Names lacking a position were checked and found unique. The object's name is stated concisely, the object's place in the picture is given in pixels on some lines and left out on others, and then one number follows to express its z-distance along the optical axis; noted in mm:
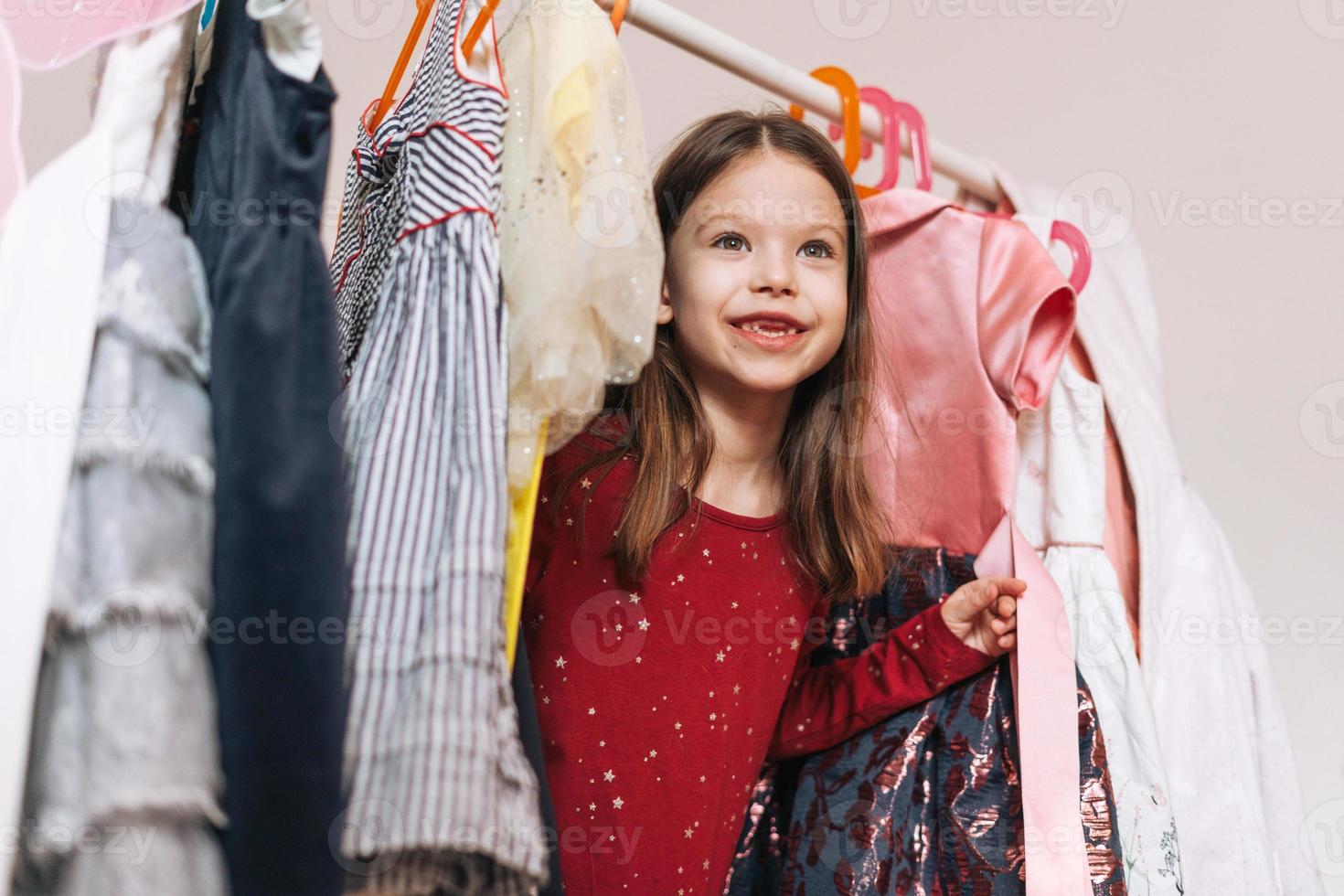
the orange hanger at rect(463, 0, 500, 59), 665
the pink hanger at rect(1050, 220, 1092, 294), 1094
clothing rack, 868
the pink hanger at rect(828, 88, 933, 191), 1078
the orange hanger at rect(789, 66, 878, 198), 1040
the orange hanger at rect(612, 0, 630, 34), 812
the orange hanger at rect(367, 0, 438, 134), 821
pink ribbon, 839
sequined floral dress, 870
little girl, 864
